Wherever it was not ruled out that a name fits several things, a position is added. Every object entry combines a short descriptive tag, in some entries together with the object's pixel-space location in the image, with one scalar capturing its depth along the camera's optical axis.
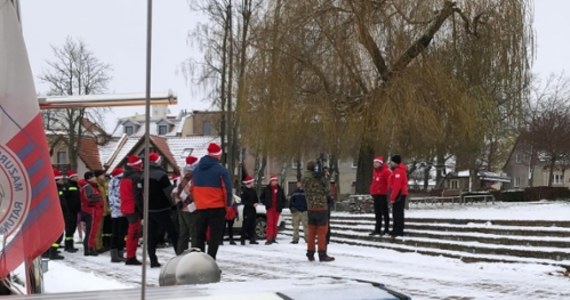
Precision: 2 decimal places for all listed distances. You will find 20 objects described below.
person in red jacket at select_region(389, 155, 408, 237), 14.97
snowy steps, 12.34
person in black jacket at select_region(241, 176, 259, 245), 16.59
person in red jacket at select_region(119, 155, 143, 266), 11.21
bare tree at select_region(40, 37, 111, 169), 34.41
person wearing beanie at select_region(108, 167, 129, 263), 12.27
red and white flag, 2.61
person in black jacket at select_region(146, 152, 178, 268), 10.70
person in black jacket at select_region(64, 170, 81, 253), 13.95
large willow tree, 23.02
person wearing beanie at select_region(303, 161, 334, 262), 11.57
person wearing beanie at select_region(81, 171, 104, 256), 13.88
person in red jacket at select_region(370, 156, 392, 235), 15.51
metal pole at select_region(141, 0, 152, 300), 1.77
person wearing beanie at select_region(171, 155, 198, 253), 10.53
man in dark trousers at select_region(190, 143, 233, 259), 9.73
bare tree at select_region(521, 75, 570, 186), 39.38
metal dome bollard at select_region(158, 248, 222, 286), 3.71
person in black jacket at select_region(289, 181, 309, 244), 15.77
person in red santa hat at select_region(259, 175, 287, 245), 16.92
